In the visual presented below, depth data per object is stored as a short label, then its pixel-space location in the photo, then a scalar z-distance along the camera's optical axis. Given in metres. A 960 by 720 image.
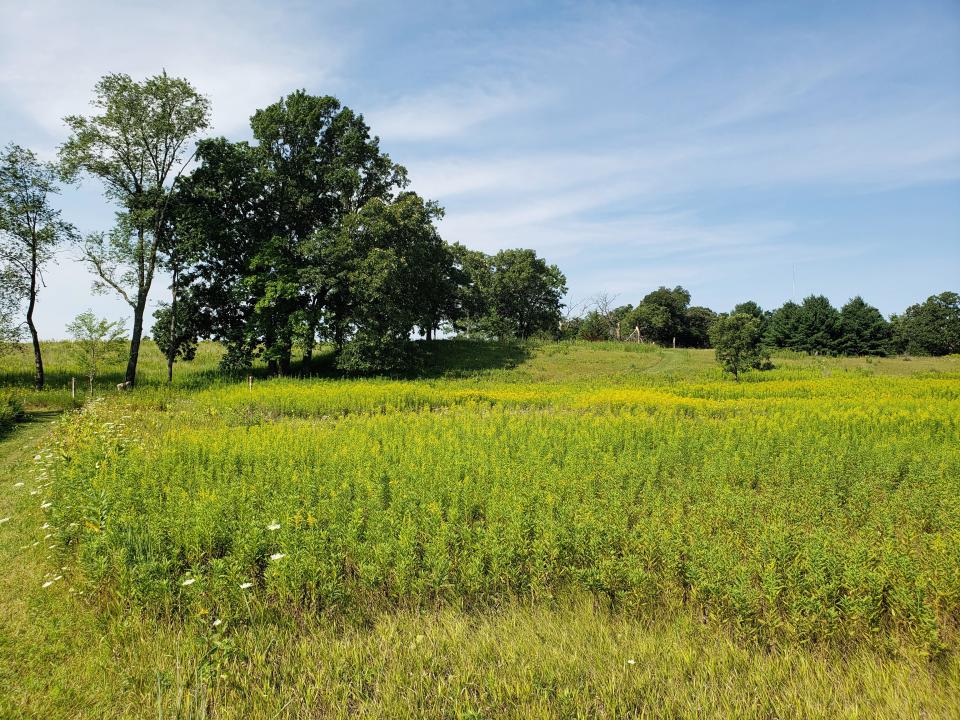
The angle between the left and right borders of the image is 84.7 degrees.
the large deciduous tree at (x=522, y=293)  57.66
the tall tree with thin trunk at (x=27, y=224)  24.30
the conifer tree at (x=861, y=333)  59.00
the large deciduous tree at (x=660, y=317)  74.25
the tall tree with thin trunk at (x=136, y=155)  24.83
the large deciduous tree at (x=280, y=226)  28.34
